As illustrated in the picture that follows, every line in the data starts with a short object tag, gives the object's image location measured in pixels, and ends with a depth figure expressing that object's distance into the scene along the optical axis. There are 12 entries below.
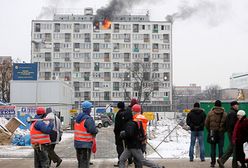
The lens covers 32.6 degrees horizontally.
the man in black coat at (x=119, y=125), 11.72
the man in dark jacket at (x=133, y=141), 9.81
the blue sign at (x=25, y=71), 37.72
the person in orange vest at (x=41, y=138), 9.91
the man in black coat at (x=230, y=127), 11.41
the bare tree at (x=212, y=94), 101.79
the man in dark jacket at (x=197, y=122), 13.19
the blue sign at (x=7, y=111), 23.67
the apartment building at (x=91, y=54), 97.50
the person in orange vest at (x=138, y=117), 10.12
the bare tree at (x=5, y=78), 65.44
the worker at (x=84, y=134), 9.84
